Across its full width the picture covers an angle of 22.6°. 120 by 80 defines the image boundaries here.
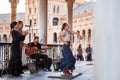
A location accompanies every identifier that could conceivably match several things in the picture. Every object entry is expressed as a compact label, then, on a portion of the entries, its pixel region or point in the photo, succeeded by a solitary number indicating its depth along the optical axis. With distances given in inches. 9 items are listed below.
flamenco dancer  348.8
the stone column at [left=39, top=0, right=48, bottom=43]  575.5
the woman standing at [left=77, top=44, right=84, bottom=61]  822.3
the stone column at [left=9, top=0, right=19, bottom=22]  712.0
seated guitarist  423.7
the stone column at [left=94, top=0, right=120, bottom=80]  107.0
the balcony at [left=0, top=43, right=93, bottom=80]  363.3
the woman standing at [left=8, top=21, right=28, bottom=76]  361.1
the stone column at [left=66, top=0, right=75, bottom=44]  714.2
